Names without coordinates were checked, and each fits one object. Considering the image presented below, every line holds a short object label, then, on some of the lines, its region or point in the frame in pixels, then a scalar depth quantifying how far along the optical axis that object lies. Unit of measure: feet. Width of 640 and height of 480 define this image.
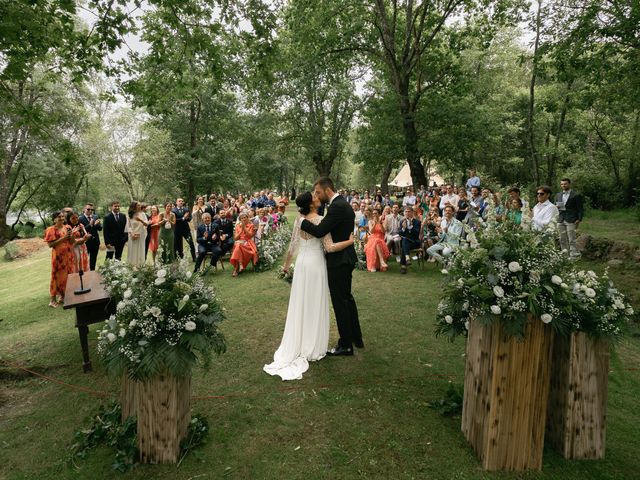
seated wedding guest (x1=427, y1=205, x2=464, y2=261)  30.32
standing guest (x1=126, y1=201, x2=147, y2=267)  33.22
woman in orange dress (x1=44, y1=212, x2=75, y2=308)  25.55
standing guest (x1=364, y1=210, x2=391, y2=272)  35.06
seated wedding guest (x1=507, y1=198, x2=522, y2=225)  26.29
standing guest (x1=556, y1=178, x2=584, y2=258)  32.27
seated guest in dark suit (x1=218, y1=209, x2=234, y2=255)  38.29
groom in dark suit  16.17
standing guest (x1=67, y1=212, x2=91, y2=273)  27.35
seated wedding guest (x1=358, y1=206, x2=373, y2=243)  39.35
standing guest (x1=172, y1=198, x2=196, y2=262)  40.04
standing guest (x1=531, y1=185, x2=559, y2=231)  27.12
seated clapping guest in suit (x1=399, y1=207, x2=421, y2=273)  34.30
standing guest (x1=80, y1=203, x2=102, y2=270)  33.50
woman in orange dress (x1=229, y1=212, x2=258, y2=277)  35.50
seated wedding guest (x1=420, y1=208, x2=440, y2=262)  36.76
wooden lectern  16.88
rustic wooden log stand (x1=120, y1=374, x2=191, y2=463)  10.25
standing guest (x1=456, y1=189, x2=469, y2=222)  37.76
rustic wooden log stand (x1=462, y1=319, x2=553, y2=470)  9.77
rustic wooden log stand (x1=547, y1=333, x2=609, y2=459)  10.07
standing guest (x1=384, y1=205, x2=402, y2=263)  37.96
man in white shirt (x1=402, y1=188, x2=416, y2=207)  53.22
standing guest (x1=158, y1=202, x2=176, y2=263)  38.09
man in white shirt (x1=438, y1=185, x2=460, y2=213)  43.20
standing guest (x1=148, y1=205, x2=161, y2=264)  38.10
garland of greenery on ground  10.59
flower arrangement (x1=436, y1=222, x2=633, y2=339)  9.47
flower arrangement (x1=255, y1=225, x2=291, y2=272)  37.36
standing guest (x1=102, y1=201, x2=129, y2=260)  33.22
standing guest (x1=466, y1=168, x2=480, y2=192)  46.73
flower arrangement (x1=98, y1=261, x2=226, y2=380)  9.93
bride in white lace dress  16.53
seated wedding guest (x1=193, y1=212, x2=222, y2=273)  36.22
